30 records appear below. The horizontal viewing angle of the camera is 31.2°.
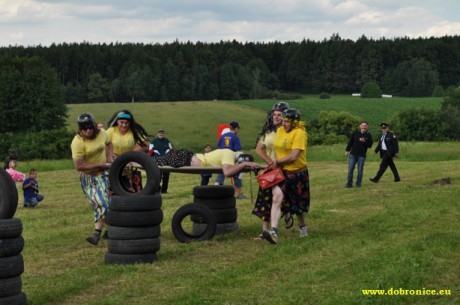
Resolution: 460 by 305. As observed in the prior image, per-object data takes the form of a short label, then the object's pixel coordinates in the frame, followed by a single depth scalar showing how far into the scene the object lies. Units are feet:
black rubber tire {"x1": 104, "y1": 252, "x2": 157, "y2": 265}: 35.55
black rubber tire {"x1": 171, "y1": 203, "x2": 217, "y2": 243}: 42.63
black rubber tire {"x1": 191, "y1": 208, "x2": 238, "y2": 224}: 45.62
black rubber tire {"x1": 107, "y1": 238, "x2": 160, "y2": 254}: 35.60
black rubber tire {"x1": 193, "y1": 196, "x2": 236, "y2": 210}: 45.75
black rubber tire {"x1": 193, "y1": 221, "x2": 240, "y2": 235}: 44.86
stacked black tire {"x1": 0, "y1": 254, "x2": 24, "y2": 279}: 26.30
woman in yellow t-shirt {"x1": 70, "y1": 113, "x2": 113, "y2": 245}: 41.22
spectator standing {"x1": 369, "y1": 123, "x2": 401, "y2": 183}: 87.10
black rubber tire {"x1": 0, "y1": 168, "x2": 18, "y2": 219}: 27.22
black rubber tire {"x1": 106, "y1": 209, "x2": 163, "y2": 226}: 35.63
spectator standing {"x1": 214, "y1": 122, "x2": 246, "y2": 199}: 70.79
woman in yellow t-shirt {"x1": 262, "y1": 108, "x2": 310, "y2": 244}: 41.01
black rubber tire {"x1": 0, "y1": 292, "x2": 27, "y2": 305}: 26.04
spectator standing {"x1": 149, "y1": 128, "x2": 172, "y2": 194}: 76.18
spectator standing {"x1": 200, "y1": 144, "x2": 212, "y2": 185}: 76.38
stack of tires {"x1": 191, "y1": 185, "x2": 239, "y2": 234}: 45.55
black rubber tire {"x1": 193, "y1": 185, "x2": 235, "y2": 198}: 45.47
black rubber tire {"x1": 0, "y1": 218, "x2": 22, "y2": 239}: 26.66
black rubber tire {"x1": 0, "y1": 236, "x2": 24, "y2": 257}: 26.53
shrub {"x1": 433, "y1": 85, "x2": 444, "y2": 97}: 447.59
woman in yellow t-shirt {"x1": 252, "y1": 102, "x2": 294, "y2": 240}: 41.96
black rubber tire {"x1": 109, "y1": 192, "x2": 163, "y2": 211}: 35.78
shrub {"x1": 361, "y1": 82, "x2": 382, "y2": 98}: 428.56
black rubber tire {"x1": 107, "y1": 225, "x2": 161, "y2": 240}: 35.70
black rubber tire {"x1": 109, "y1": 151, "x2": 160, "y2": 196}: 36.42
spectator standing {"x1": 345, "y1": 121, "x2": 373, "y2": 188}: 83.35
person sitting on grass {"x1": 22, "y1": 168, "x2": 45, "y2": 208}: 69.82
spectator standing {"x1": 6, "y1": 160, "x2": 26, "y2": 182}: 68.95
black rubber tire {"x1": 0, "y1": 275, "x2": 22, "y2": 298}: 26.12
